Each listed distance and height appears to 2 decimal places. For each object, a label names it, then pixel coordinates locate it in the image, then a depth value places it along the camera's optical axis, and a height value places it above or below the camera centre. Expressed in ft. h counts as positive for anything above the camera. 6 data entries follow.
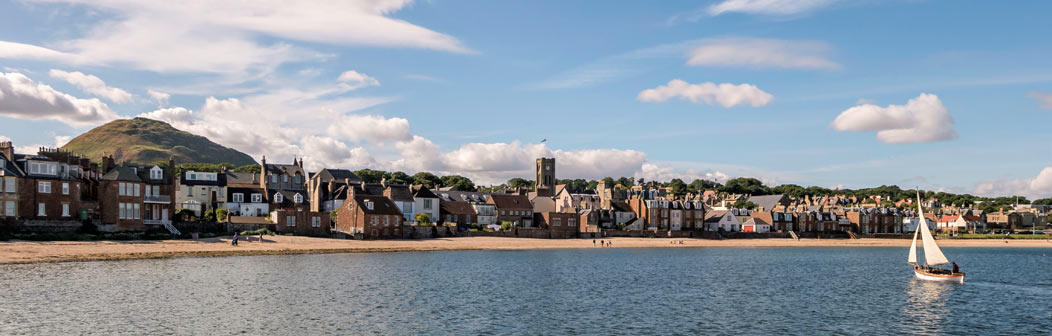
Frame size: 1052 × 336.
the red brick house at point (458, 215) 363.35 -9.06
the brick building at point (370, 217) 291.79 -8.26
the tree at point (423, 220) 328.47 -10.35
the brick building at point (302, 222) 278.26 -9.42
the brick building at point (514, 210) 388.57 -7.23
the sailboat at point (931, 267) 192.24 -19.71
